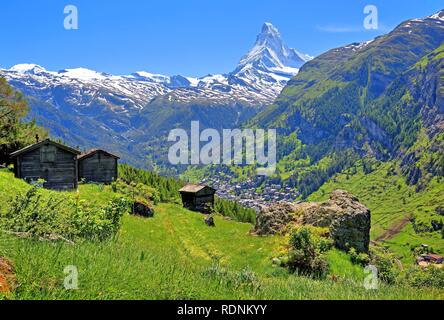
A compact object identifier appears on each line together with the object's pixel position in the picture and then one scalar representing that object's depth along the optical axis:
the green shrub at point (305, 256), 22.38
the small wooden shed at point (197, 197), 76.69
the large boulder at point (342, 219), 29.67
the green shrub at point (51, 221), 12.66
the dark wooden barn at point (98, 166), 69.25
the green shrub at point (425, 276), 20.65
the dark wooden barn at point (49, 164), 53.56
